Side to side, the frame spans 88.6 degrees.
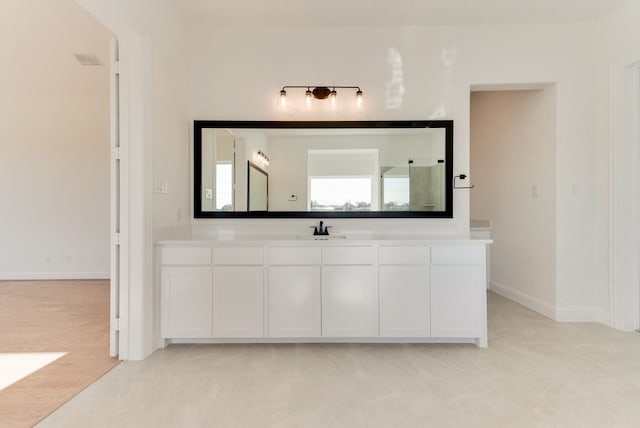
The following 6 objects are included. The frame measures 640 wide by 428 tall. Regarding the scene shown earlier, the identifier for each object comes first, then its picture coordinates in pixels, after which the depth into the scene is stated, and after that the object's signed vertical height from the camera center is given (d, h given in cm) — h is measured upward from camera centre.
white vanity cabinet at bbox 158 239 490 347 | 254 -59
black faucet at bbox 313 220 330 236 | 302 -15
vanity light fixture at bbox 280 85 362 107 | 309 +115
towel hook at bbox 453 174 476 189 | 306 +34
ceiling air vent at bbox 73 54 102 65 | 372 +180
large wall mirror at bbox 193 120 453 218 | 310 +42
